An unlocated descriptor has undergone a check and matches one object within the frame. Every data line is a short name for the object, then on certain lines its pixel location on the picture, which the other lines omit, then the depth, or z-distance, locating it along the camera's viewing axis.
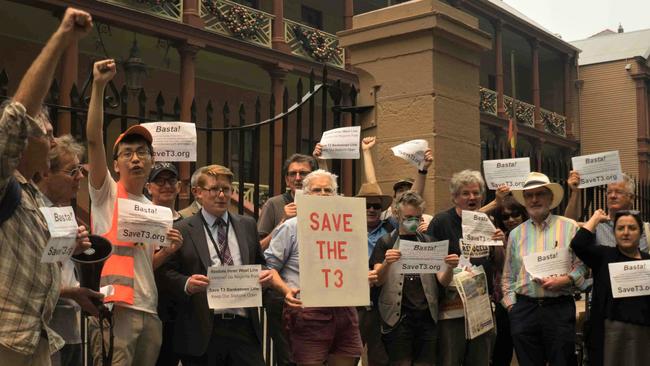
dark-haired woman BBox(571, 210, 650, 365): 5.91
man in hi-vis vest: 4.28
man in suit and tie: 4.73
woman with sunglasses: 6.62
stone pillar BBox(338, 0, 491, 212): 6.93
